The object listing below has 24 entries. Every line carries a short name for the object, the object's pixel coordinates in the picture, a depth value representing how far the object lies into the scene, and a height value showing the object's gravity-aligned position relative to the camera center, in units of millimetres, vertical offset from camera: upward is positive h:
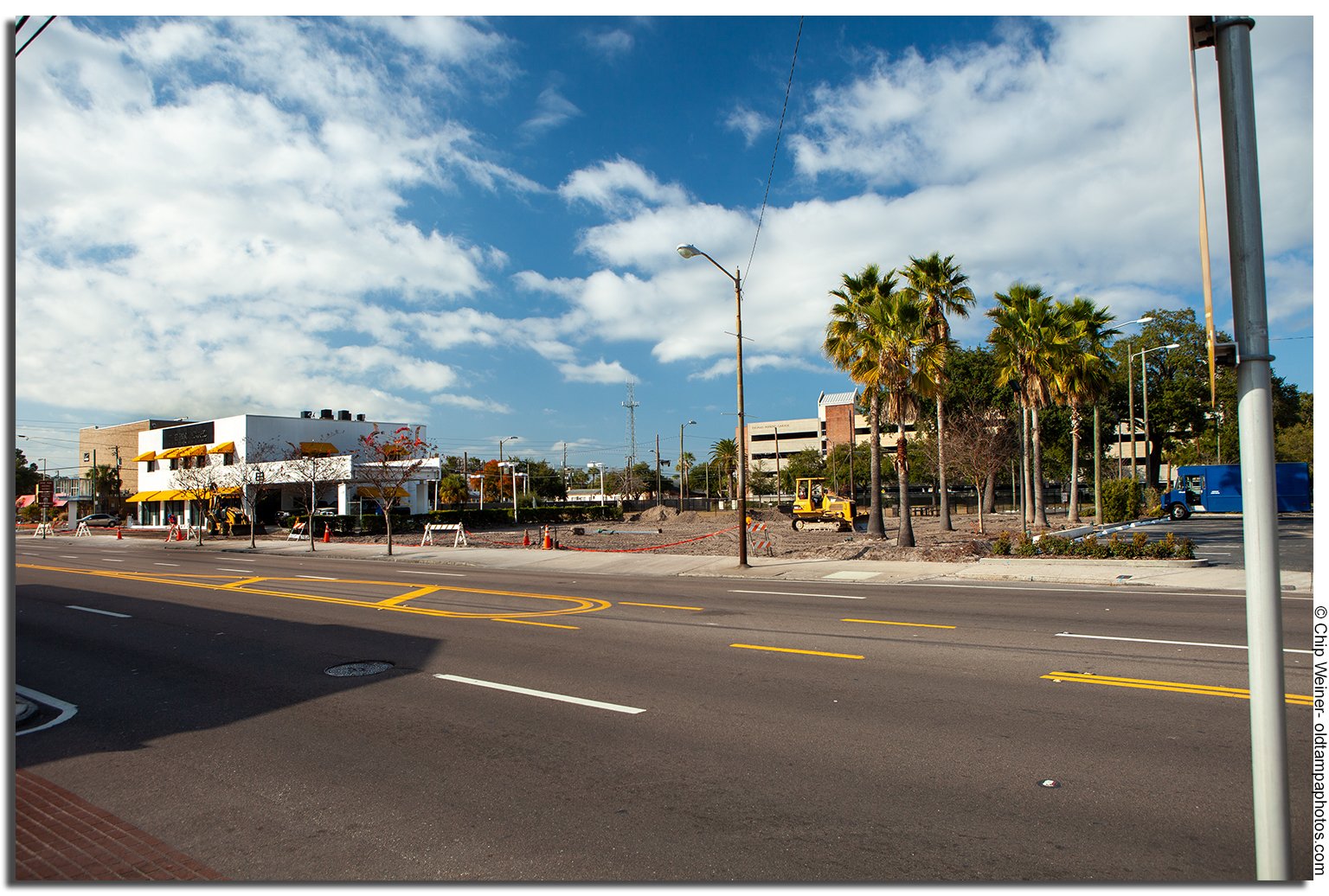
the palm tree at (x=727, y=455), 110000 +5368
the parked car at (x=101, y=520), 69562 -1456
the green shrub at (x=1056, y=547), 22375 -1593
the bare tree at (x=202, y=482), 46438 +1162
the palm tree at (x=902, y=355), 27281 +4621
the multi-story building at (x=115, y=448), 76312 +5385
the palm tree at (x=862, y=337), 27953 +5431
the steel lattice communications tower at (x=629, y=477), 110375 +2639
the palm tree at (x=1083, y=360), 34562 +5569
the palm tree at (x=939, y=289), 29391 +7330
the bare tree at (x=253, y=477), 44812 +1324
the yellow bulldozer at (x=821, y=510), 41531 -916
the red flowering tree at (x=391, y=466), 38844 +1727
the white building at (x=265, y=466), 47344 +2172
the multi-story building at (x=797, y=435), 118125 +8952
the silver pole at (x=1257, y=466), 2895 +72
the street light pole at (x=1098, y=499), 40406 -514
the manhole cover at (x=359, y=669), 9703 -2058
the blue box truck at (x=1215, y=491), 41500 -230
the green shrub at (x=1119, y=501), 43844 -654
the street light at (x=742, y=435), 22391 +1741
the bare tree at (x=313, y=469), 43281 +1732
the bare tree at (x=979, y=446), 39219 +2189
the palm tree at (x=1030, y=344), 33938 +6130
